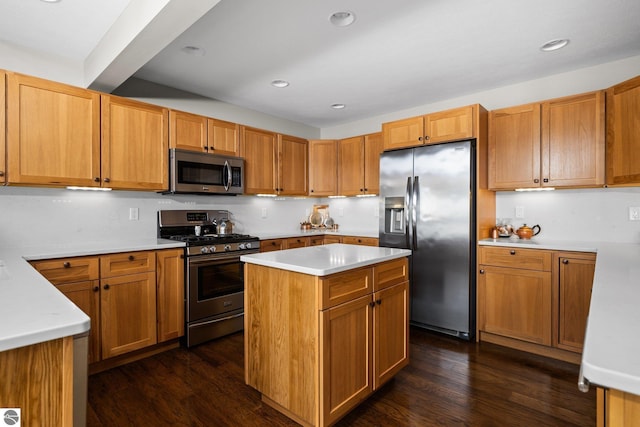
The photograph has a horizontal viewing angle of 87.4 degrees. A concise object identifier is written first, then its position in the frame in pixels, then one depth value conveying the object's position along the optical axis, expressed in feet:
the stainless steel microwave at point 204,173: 10.51
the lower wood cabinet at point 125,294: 7.98
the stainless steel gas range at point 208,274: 10.01
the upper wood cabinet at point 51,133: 7.79
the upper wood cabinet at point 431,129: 10.63
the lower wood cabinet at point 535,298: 8.84
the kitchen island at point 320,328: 5.78
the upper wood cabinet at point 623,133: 8.03
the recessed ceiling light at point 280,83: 11.13
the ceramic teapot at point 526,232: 10.58
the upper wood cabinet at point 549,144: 9.25
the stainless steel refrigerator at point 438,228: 10.48
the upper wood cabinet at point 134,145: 9.21
